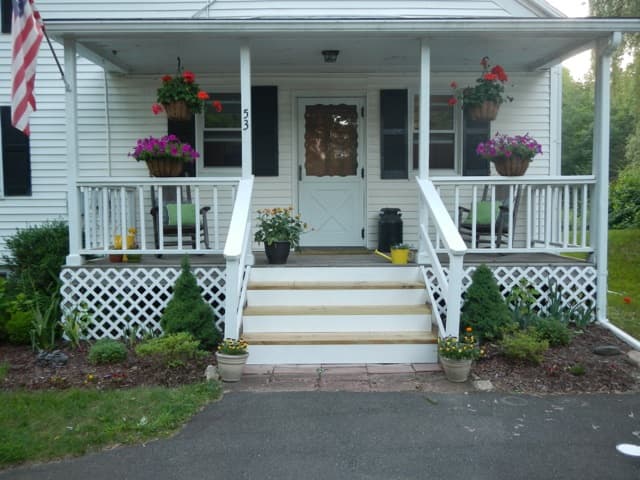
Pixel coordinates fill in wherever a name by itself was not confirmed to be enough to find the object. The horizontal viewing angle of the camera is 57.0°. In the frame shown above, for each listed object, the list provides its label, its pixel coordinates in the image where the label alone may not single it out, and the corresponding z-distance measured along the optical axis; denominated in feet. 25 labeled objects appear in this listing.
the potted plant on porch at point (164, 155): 20.80
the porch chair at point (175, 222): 22.38
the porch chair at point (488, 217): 22.12
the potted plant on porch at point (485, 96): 21.80
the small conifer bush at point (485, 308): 17.71
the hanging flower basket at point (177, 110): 21.57
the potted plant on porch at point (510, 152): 21.06
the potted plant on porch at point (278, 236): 20.13
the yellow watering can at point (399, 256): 20.56
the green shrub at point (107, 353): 17.20
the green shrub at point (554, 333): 17.79
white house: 18.84
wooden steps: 17.30
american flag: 17.35
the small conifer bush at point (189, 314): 17.57
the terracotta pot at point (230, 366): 15.64
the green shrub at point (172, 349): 16.21
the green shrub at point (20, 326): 19.21
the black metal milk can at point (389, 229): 25.17
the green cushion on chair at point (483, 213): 22.74
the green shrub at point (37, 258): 20.85
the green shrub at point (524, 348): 16.20
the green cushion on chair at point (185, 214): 22.77
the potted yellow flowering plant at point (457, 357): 15.55
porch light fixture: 22.06
